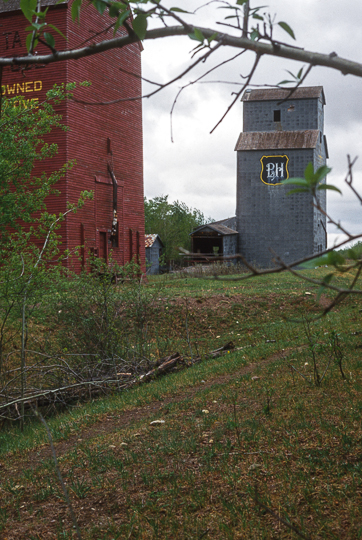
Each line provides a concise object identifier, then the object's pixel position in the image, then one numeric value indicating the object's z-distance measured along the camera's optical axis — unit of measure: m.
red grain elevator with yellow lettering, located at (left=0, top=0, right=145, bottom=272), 20.88
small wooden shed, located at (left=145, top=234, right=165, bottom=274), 45.28
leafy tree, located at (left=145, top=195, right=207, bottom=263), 53.92
